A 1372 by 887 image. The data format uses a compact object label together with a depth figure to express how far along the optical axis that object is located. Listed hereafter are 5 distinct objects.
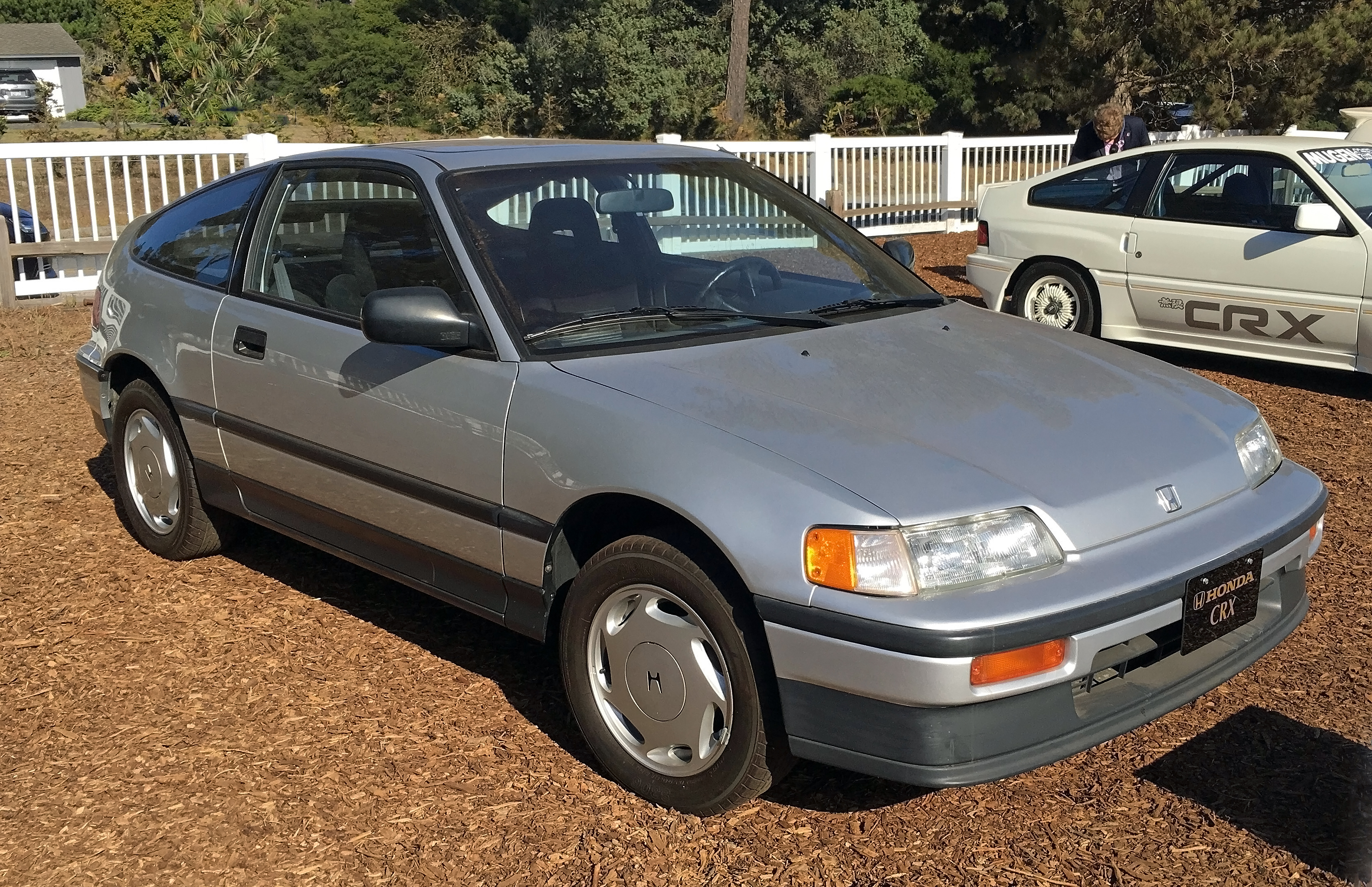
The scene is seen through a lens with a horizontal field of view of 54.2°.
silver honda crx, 2.96
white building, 62.25
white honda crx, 7.86
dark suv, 50.97
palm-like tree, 39.69
